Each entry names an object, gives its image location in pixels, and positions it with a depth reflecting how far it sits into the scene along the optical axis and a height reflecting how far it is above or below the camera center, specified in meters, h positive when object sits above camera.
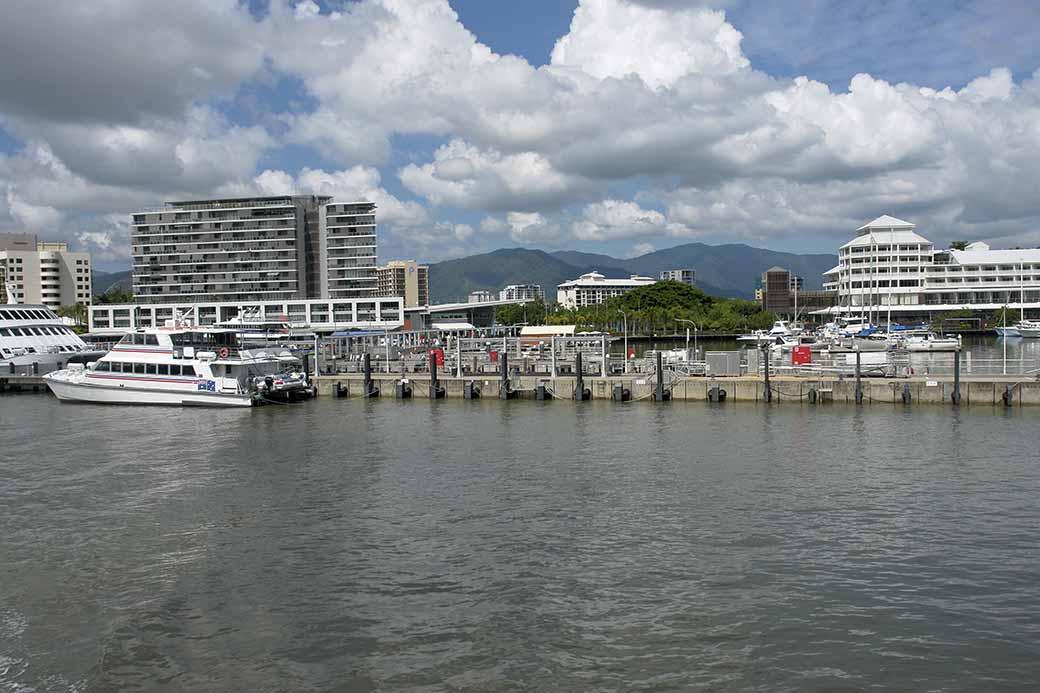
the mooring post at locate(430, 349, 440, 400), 52.84 -2.33
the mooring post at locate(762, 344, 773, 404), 46.25 -3.18
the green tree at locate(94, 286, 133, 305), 187.20 +12.64
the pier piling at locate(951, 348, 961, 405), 43.34 -2.88
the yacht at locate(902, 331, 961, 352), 87.94 -1.21
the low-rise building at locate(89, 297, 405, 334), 141.75 +6.17
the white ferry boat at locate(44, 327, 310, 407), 49.91 -1.38
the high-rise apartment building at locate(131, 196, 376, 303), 164.75 +19.50
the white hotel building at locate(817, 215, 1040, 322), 153.88 +10.55
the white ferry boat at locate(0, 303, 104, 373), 69.75 +1.29
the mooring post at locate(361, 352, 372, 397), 54.62 -2.09
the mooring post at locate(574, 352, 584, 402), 49.75 -2.42
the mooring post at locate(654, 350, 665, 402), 47.88 -2.80
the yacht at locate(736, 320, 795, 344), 100.16 +0.28
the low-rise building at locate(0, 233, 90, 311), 196.62 +21.60
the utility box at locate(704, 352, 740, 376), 49.62 -1.58
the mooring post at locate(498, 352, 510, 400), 51.59 -2.57
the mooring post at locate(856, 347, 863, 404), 44.94 -3.01
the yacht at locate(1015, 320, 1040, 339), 113.50 -0.06
